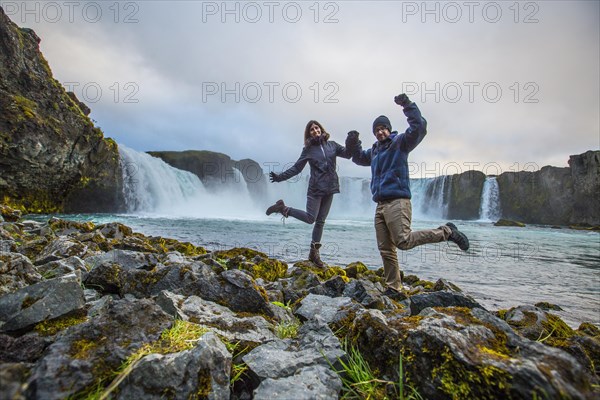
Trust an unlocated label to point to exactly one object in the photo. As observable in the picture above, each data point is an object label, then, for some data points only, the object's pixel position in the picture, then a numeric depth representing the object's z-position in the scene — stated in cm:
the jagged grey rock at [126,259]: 379
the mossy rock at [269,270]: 521
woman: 606
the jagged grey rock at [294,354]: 161
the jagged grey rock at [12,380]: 88
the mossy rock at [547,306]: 495
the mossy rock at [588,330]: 288
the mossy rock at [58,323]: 178
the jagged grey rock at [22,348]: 146
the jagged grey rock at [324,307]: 262
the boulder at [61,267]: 302
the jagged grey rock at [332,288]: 406
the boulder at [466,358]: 120
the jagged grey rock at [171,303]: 211
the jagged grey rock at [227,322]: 203
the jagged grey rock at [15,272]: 237
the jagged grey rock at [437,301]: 279
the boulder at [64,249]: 430
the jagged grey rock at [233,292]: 264
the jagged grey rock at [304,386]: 141
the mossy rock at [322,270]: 573
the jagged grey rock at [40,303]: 177
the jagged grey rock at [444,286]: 525
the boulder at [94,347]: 125
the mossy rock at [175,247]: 693
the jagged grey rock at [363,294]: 349
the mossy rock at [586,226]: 4388
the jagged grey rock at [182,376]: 131
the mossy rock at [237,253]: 668
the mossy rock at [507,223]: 4302
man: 428
